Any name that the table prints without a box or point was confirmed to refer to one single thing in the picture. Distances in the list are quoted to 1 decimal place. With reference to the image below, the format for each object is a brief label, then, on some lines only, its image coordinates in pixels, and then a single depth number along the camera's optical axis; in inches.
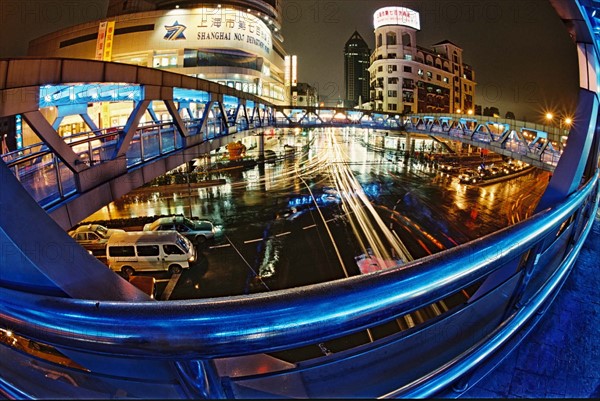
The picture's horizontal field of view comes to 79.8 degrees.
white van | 426.6
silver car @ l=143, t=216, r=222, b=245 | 528.1
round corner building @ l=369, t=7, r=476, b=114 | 2405.3
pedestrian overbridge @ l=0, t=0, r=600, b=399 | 29.9
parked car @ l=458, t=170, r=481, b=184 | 1018.1
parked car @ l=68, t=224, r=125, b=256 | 484.1
